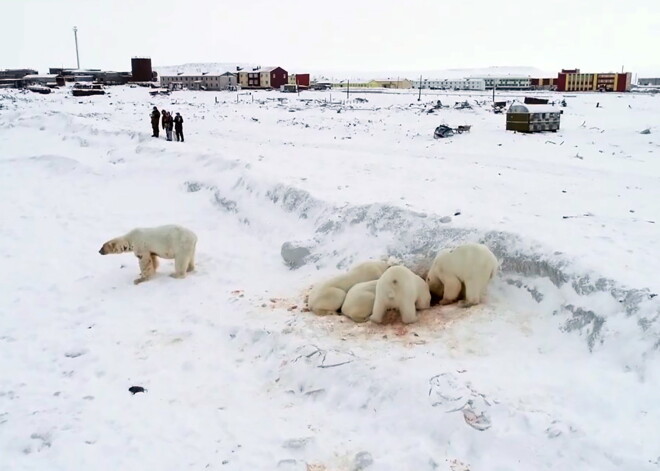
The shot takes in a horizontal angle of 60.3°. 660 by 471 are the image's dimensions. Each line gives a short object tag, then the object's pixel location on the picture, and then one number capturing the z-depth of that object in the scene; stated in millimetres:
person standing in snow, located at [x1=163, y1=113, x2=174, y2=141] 22984
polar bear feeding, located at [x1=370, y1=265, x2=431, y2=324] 6906
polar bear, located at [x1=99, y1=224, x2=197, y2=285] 9367
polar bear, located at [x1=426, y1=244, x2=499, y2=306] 7188
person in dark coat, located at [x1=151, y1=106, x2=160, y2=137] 22891
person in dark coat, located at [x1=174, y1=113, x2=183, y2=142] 22852
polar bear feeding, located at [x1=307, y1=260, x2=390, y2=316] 7566
